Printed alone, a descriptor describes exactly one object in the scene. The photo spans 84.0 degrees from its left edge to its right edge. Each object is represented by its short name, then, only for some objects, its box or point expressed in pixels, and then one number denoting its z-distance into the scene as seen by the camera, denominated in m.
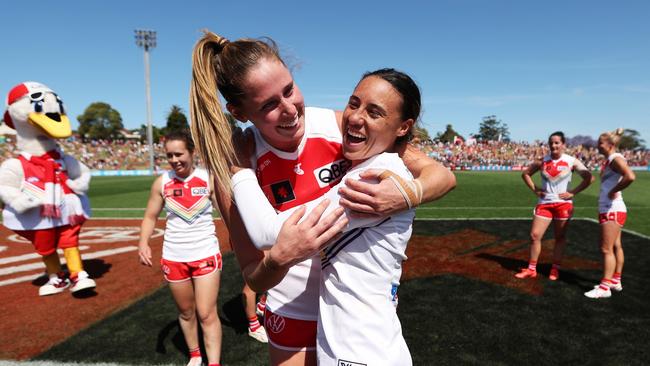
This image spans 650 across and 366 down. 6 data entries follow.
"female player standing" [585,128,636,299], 5.39
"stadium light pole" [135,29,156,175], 39.44
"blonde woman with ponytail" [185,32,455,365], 1.35
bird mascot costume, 5.53
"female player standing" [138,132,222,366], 3.61
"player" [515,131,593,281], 6.04
